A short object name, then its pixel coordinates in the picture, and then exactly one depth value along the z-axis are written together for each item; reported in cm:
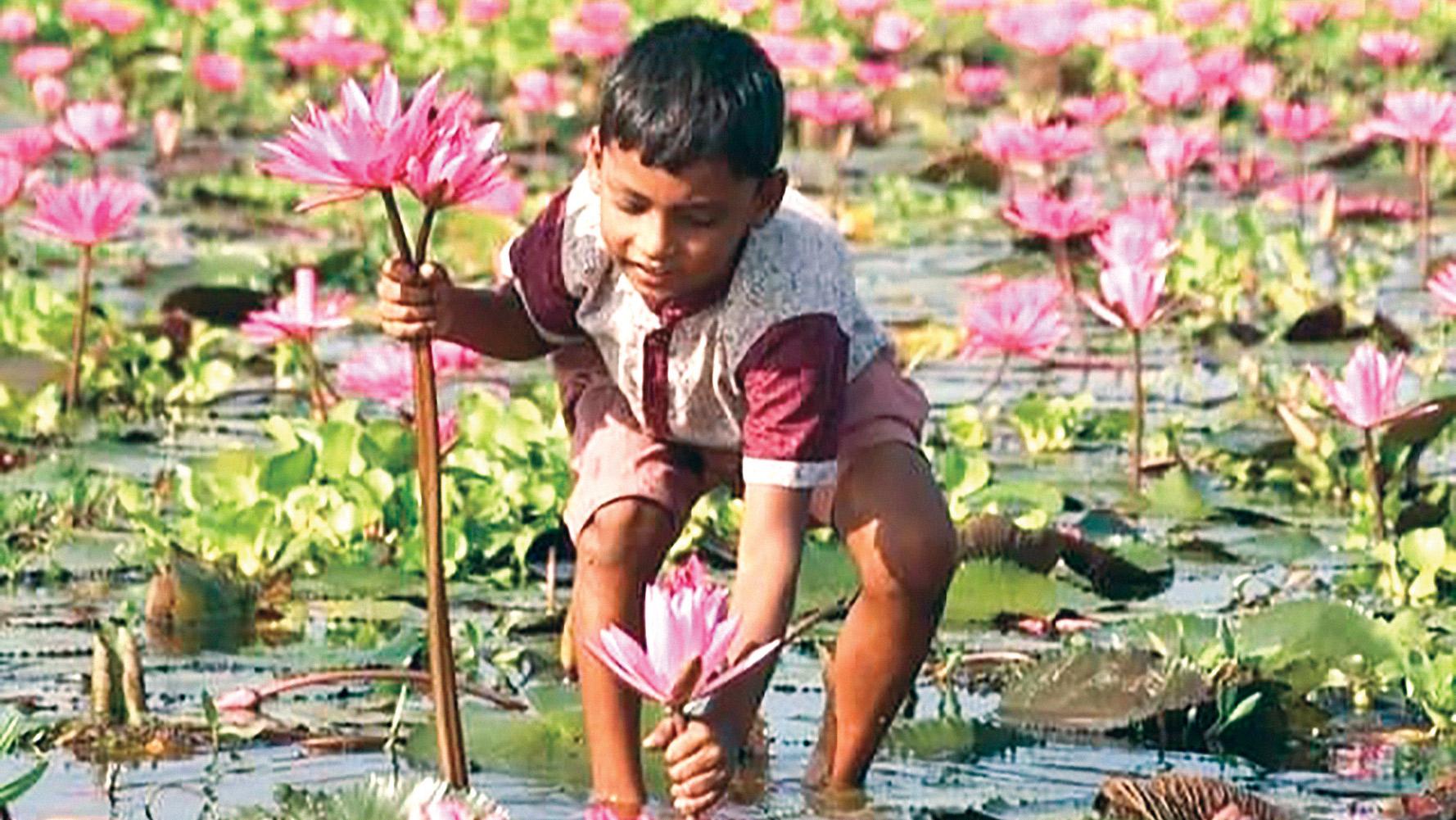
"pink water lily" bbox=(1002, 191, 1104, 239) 1402
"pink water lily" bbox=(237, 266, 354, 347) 1176
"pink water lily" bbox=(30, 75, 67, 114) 2084
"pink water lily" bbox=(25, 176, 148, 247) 1285
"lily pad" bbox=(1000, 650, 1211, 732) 961
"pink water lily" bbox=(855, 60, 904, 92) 2331
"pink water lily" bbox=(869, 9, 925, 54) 2405
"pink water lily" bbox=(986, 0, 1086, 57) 2272
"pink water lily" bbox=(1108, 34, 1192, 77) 2028
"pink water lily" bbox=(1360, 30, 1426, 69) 2120
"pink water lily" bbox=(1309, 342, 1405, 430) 1080
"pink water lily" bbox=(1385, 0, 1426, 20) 2398
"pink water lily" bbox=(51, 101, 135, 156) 1645
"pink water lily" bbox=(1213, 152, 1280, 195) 2037
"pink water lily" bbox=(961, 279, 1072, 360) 1266
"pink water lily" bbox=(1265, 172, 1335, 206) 1919
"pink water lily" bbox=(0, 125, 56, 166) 1652
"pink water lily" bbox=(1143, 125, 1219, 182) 1761
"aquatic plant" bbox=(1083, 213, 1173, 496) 1211
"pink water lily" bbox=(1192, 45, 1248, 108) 2039
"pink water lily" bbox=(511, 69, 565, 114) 2228
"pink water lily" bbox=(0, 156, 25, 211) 1460
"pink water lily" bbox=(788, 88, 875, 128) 2050
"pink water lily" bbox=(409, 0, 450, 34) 2622
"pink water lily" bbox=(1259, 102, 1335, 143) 1906
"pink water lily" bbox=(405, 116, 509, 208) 729
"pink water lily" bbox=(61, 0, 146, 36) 2359
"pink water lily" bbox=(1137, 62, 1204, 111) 1958
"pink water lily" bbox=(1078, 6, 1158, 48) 2495
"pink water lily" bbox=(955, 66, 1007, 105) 2341
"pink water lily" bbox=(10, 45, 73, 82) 2155
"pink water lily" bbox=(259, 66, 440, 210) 720
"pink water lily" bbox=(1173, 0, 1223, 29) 2400
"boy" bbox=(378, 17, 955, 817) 791
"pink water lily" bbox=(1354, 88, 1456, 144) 1560
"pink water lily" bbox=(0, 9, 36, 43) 2314
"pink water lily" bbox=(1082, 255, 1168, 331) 1209
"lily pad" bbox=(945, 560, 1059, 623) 1112
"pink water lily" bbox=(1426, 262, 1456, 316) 1100
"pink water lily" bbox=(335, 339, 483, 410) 1176
